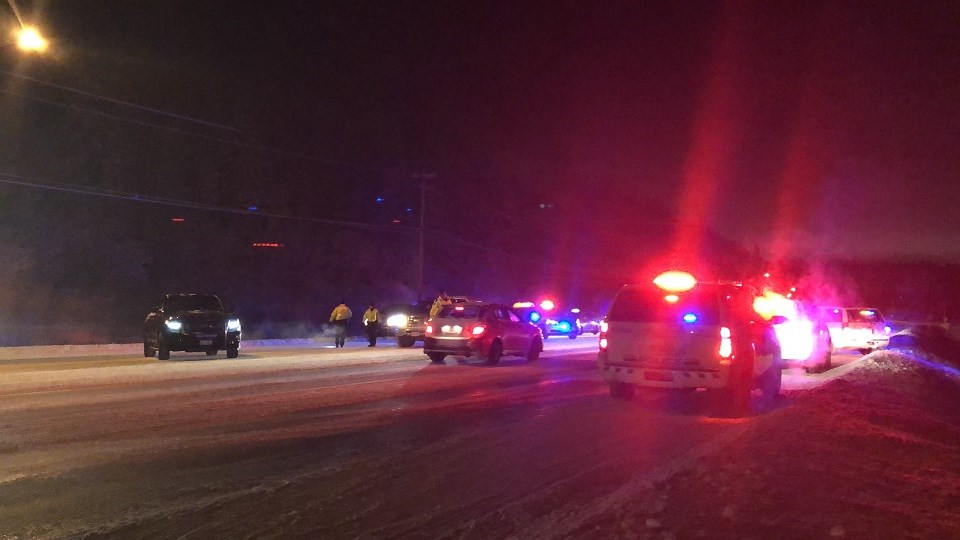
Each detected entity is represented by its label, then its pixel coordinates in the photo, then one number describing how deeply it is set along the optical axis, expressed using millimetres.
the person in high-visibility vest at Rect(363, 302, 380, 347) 31828
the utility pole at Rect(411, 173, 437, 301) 42628
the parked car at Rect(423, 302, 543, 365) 23062
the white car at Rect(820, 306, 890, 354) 31047
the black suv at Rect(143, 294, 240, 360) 24156
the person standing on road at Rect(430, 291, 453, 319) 27545
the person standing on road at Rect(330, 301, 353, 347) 31000
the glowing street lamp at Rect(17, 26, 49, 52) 18344
